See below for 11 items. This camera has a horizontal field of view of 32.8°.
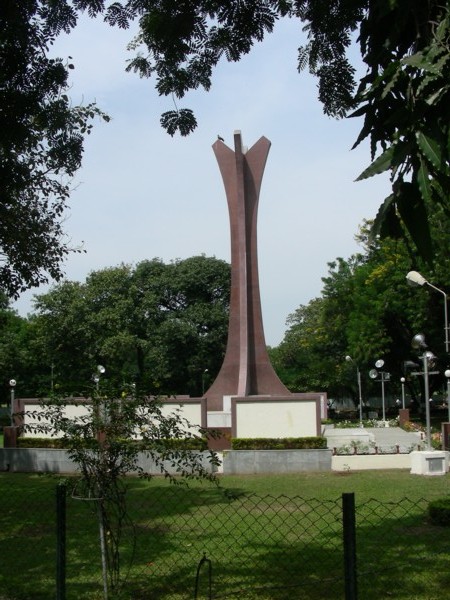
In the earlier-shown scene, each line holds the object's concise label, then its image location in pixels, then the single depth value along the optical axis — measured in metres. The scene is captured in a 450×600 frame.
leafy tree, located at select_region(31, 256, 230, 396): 41.31
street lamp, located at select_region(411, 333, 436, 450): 16.11
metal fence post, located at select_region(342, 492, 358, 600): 4.41
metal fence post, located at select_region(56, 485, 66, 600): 4.88
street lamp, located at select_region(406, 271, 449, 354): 14.62
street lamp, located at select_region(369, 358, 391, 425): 31.70
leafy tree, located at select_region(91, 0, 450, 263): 3.24
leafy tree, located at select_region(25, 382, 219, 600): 5.28
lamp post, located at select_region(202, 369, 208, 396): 46.74
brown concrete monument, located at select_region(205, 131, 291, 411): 26.73
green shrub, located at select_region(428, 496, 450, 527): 9.45
